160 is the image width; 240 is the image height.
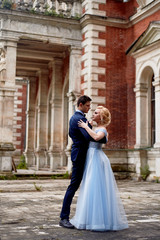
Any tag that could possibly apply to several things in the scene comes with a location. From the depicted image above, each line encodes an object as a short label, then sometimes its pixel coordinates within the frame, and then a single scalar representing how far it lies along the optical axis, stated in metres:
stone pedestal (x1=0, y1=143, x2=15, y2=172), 12.85
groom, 4.84
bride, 4.65
